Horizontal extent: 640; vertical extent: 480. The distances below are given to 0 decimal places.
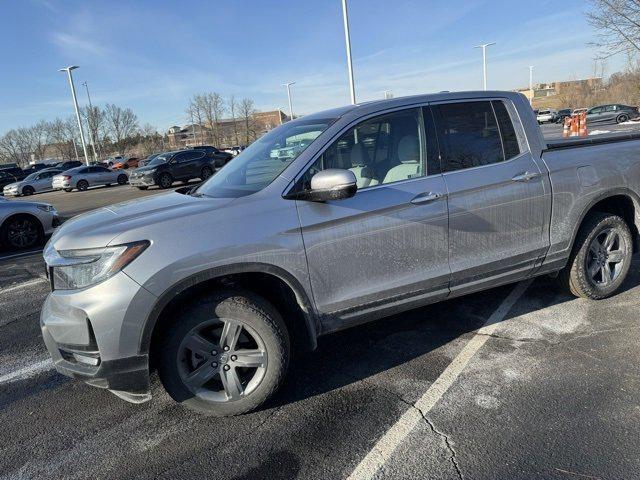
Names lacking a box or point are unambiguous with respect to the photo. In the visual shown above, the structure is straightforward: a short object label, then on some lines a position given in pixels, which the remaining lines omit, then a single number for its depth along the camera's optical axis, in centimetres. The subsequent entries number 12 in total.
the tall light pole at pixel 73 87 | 4156
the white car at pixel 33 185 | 3000
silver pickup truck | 274
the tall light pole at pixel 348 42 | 2095
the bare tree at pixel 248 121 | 7431
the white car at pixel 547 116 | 5622
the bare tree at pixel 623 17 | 1698
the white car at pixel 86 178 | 2889
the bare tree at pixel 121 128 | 8156
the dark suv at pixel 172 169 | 2336
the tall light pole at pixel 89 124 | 7038
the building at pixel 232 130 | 7431
